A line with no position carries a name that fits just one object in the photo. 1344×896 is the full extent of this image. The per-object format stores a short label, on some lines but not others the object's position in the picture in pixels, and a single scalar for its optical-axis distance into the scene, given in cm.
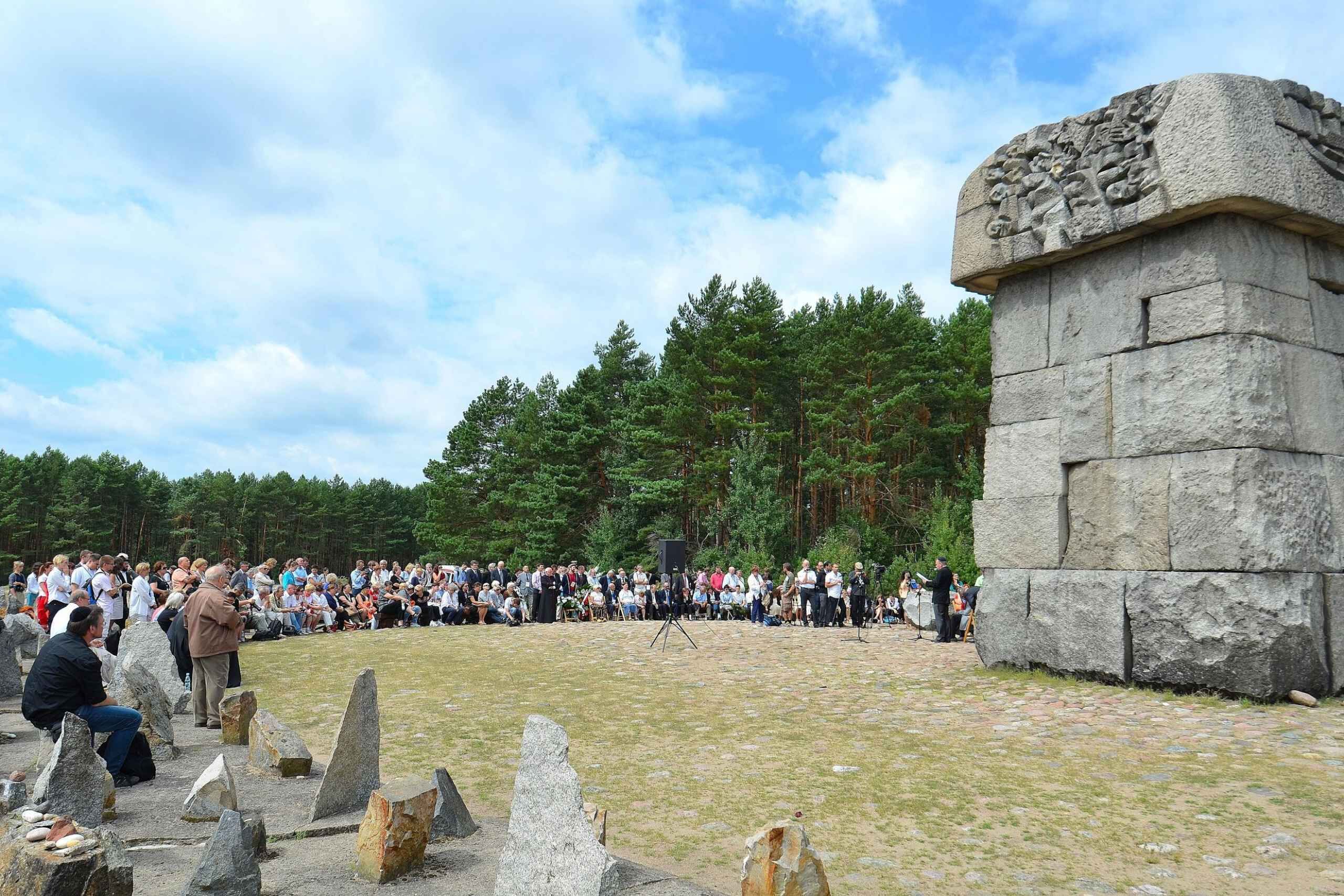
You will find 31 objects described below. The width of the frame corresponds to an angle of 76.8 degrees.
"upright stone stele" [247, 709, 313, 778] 565
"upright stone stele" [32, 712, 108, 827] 425
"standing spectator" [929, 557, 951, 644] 1533
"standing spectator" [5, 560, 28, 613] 1681
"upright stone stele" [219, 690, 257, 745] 690
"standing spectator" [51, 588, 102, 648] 707
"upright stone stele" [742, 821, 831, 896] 301
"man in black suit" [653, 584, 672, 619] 2511
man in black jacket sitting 564
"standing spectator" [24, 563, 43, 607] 1627
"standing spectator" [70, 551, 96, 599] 1220
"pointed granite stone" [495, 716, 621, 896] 309
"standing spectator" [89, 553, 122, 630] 1199
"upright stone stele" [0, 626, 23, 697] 956
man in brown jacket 823
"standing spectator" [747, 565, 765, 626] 2369
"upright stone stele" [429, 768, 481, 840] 413
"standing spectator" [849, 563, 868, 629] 1897
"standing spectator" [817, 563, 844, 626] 2138
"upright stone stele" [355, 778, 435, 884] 357
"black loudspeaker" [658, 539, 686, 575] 1784
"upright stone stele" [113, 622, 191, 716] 830
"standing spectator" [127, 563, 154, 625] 1190
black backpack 568
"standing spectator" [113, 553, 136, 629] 1405
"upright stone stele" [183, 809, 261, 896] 317
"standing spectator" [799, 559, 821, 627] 2193
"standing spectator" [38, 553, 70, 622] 1228
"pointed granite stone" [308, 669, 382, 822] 461
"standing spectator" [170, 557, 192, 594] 1132
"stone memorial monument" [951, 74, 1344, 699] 753
